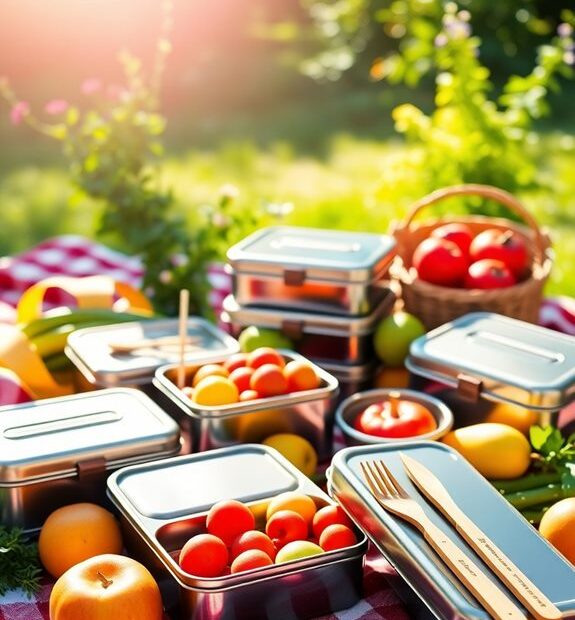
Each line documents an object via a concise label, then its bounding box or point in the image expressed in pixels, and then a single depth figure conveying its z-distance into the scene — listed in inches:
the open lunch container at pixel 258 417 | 77.8
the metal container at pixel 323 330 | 91.4
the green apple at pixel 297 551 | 61.7
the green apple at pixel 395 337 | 91.5
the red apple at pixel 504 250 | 105.6
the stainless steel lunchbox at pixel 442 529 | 57.2
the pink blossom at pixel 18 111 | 118.3
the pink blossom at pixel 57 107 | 114.1
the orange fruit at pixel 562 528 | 66.1
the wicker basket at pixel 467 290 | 100.3
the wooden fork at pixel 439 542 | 55.5
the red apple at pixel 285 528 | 64.4
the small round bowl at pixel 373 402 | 77.5
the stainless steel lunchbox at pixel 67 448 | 70.4
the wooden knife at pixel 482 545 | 55.4
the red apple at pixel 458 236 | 109.1
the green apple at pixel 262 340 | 92.0
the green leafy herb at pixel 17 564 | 67.3
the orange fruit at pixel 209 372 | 82.8
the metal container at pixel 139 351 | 85.0
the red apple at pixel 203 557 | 60.4
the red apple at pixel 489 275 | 102.3
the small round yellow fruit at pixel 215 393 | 78.8
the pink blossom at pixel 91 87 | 115.3
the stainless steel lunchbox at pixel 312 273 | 91.0
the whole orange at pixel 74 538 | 68.0
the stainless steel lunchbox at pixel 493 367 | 80.6
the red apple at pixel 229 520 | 64.0
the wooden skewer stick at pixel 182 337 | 83.2
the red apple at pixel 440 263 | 103.9
